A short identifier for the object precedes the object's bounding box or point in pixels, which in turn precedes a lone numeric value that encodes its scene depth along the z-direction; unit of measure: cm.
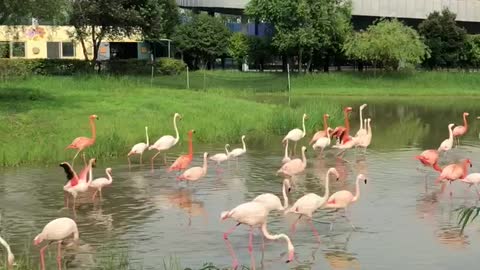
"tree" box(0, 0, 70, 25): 2742
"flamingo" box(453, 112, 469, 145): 2470
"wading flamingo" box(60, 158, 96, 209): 1459
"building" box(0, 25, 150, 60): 6250
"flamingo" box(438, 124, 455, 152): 2086
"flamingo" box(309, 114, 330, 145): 2219
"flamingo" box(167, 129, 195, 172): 1734
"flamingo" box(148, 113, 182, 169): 2027
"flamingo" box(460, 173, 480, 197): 1512
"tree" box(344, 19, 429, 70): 5466
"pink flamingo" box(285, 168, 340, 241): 1255
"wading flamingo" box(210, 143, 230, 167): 1906
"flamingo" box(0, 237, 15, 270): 958
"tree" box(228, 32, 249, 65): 6412
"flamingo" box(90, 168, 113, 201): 1545
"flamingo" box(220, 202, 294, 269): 1110
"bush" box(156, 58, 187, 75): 5378
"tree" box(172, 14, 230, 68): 6159
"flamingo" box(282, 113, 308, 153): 2208
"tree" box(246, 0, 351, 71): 5625
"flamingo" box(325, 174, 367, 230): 1323
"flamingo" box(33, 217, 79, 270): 1080
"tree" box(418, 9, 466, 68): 6116
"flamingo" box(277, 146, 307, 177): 1747
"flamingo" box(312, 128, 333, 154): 2120
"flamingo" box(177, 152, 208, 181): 1631
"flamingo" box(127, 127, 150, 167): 1952
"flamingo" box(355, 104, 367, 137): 2210
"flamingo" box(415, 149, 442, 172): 1759
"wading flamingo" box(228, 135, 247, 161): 1951
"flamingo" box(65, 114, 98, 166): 1923
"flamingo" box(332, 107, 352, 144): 2152
